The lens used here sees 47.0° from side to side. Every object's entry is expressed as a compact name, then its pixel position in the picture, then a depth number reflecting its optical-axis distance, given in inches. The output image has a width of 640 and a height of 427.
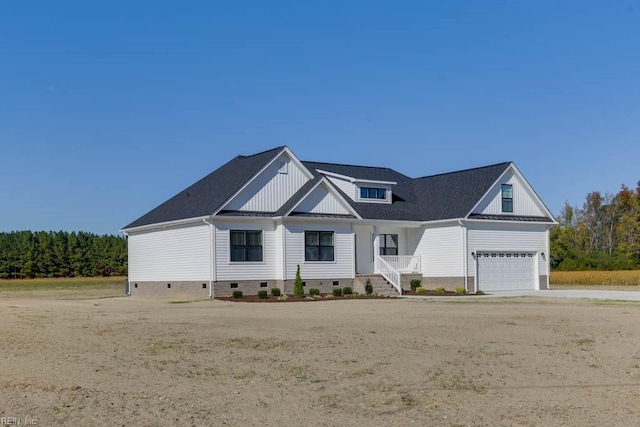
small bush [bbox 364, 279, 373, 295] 1412.4
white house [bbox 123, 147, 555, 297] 1364.4
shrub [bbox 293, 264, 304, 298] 1317.7
